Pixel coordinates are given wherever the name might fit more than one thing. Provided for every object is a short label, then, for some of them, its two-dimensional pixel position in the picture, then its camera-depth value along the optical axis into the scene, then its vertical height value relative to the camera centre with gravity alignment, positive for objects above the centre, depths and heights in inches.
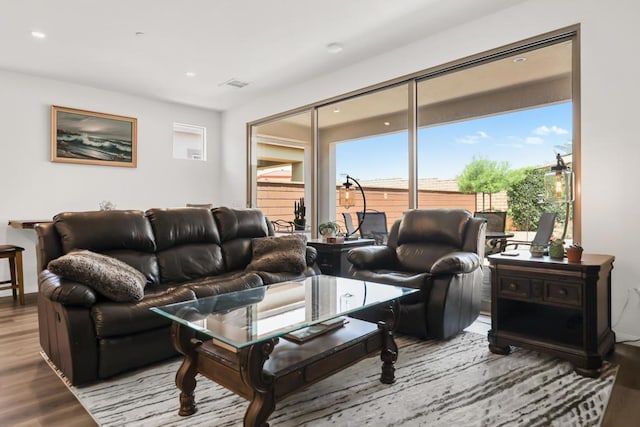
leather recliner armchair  117.4 -20.0
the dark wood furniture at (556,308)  97.0 -26.5
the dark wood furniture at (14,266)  171.9 -27.9
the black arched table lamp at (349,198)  181.9 +4.0
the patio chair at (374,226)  199.1 -9.9
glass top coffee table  66.4 -27.4
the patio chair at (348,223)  212.5 -8.8
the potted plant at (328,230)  176.7 -10.5
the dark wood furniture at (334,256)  164.6 -20.7
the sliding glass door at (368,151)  183.2 +28.8
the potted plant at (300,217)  204.1 -5.5
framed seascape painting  212.0 +38.2
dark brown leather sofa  91.7 -21.5
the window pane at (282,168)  233.6 +24.4
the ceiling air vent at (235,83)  218.7 +68.9
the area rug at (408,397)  76.4 -40.7
